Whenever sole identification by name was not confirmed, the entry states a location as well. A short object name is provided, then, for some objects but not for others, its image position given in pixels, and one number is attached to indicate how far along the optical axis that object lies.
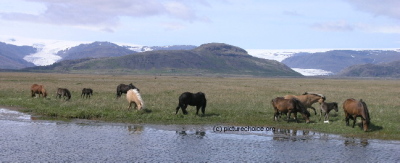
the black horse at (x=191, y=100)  28.09
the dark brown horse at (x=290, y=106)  26.34
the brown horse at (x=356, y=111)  24.07
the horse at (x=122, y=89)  40.15
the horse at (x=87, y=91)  40.28
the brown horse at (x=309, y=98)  29.34
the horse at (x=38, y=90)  38.88
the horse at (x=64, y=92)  37.27
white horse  29.77
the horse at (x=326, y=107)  27.17
